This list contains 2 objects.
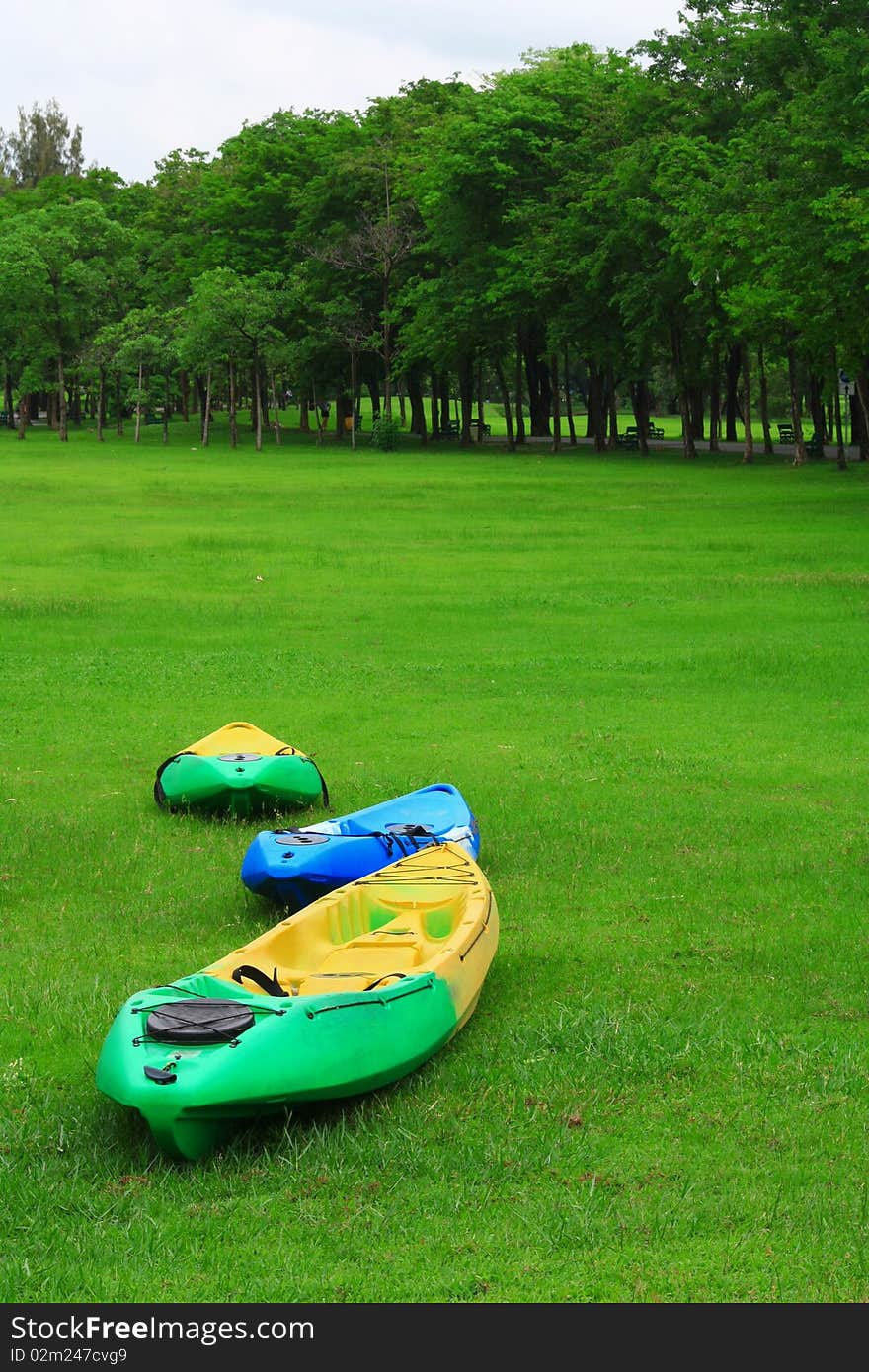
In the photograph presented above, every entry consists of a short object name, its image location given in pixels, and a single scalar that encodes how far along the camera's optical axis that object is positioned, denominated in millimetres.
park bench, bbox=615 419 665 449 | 63062
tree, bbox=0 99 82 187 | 109250
